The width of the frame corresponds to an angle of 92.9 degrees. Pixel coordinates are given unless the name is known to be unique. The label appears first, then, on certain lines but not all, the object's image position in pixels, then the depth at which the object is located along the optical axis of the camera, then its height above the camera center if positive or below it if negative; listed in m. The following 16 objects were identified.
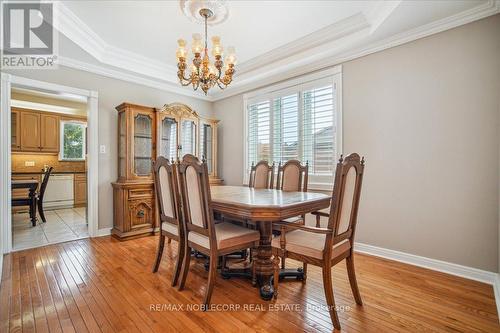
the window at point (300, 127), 3.24 +0.59
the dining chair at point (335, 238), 1.53 -0.55
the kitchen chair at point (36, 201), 4.05 -0.63
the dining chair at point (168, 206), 2.10 -0.39
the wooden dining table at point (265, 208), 1.67 -0.33
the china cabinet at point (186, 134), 3.97 +0.55
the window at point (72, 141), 6.03 +0.64
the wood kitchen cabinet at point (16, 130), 5.21 +0.77
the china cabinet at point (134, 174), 3.43 -0.14
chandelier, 2.19 +0.97
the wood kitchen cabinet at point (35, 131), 5.27 +0.80
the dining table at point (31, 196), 3.86 -0.55
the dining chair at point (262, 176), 3.16 -0.15
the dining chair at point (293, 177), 2.79 -0.15
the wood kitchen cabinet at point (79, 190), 6.05 -0.64
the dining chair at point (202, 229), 1.74 -0.51
